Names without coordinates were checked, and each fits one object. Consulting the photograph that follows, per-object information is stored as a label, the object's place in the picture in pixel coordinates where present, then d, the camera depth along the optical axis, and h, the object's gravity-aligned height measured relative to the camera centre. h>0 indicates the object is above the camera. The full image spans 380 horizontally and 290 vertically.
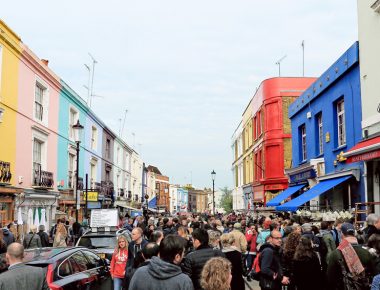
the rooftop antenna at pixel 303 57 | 32.41 +10.09
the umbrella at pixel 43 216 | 21.73 -0.83
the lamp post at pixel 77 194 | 21.70 +0.15
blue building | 15.98 +2.36
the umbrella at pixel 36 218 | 20.44 -0.88
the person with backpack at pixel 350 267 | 6.28 -0.95
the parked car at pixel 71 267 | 7.33 -1.19
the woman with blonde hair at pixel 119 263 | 9.13 -1.24
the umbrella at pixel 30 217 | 20.48 -0.82
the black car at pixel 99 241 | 12.86 -1.17
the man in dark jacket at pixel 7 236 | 13.30 -1.07
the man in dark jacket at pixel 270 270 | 7.38 -1.13
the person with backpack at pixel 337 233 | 10.33 -0.79
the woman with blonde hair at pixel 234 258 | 6.71 -0.86
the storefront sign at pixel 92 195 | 28.11 +0.16
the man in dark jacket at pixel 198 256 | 5.88 -0.73
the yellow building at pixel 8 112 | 18.61 +3.55
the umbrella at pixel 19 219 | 17.88 -0.78
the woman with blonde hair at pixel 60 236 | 16.31 -1.31
